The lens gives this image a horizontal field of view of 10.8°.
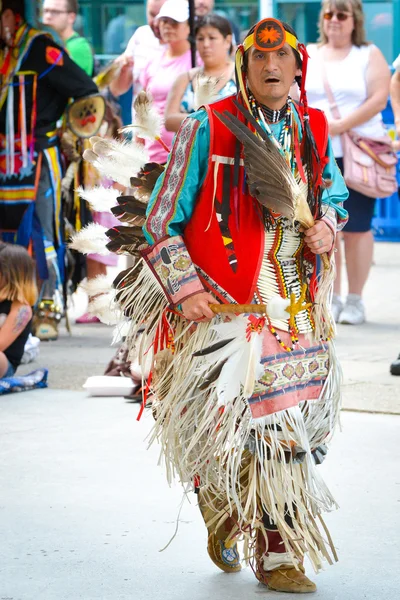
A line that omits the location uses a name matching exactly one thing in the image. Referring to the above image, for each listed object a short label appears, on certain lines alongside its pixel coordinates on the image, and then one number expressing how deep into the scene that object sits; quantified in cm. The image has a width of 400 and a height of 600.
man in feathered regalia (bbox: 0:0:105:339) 1361
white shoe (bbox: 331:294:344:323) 1525
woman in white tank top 1483
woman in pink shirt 1388
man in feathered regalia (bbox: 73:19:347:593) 626
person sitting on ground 1160
